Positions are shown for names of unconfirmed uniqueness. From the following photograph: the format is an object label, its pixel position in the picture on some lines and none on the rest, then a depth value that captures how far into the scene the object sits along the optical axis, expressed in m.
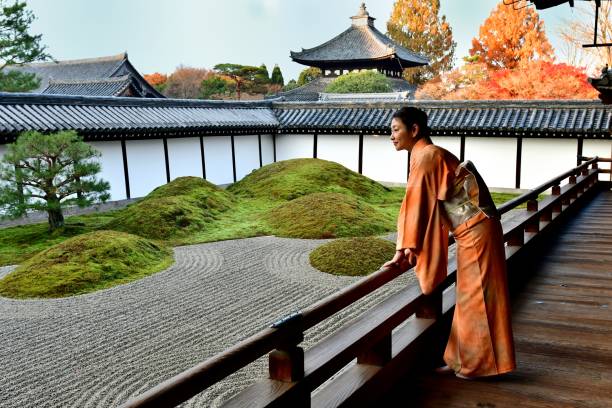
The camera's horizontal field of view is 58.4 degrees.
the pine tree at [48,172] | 12.39
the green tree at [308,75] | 52.84
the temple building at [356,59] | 43.16
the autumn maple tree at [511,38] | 41.47
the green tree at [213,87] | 50.22
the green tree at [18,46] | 26.28
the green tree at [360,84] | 37.50
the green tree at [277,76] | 56.53
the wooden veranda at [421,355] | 2.48
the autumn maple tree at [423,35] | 51.16
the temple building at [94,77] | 29.48
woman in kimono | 3.36
